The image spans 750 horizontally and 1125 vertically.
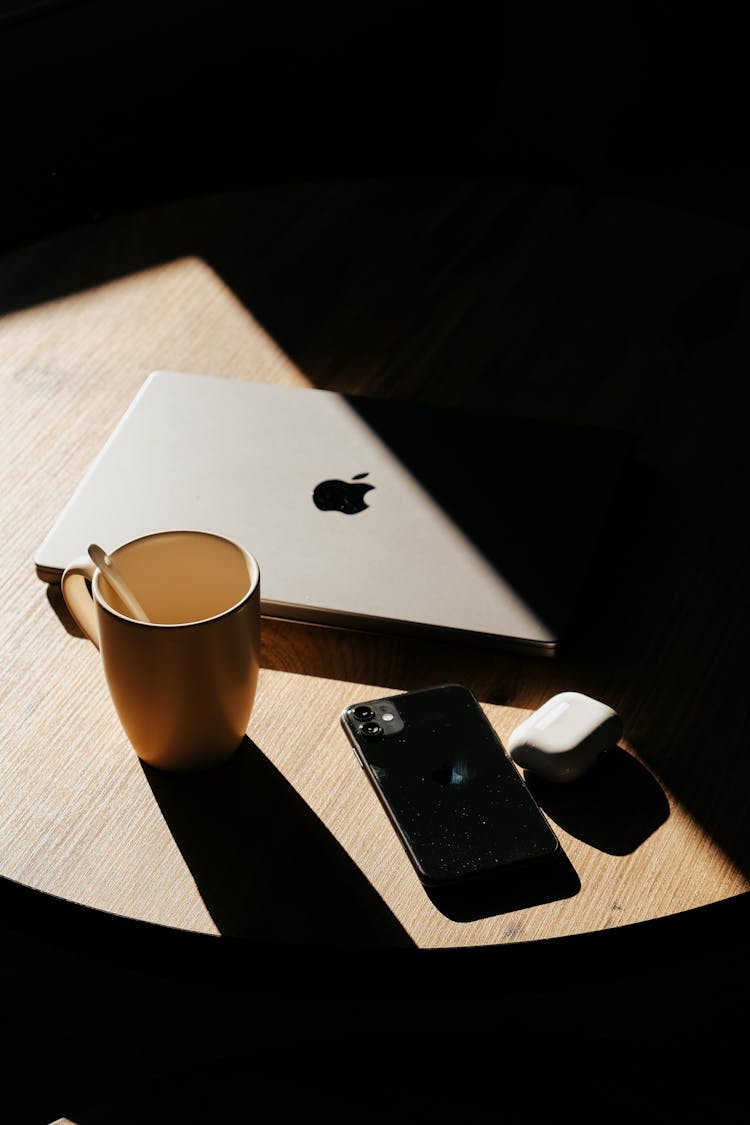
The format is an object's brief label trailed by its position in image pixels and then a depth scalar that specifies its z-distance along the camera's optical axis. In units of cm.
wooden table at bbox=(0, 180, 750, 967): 75
